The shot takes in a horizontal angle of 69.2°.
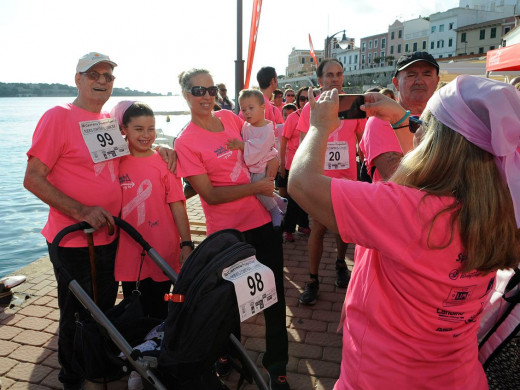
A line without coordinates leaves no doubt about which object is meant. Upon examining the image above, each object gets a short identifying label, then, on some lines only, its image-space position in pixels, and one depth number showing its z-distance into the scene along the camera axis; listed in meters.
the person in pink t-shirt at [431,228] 1.07
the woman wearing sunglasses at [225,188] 2.63
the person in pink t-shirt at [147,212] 2.72
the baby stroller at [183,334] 1.65
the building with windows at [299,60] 105.85
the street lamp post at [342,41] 18.34
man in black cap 2.31
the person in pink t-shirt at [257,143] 2.89
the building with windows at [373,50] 78.88
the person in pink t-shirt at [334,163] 3.86
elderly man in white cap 2.42
